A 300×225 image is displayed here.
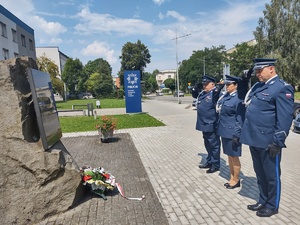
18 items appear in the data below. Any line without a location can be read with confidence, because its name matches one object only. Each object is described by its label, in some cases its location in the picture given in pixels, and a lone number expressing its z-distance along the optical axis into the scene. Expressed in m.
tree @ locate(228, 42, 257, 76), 53.31
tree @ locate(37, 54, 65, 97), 34.84
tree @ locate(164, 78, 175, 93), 83.46
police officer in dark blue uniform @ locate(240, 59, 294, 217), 3.10
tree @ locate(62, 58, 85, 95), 56.94
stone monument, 3.33
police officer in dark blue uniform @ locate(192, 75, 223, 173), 5.14
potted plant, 8.47
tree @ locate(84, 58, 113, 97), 56.72
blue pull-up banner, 17.17
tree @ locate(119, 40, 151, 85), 60.12
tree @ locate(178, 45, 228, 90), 68.06
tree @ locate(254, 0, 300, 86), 23.91
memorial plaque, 3.46
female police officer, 4.28
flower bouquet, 4.05
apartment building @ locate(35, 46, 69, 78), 64.75
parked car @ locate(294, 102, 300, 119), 11.66
